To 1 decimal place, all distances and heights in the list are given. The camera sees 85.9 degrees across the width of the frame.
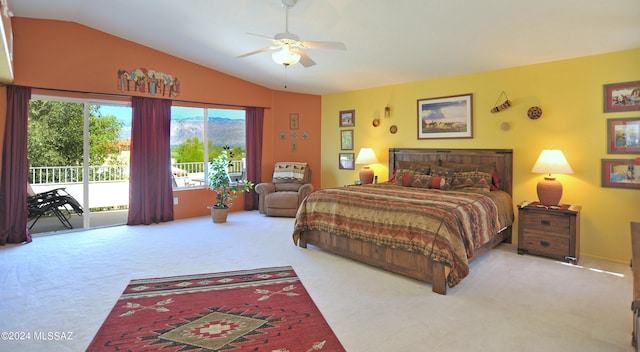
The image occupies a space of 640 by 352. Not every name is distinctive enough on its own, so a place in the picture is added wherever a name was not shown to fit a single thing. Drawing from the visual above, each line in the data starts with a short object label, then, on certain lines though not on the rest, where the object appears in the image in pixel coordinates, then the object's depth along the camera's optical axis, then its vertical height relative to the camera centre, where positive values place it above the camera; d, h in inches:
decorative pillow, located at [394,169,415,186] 201.6 +0.1
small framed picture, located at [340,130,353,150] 269.7 +28.0
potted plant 230.8 -7.2
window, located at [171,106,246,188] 250.2 +26.6
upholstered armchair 247.9 -10.9
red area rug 87.8 -42.1
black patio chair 195.3 -17.9
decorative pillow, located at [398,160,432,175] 202.8 +5.9
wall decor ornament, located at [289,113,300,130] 288.0 +45.3
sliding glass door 223.8 +14.3
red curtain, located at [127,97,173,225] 219.6 +7.5
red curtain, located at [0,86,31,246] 178.2 +2.2
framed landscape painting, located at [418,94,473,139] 203.6 +36.1
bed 122.1 -17.8
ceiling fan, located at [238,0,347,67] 127.4 +49.1
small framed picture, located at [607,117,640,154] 148.9 +17.7
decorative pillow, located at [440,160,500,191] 186.1 +3.5
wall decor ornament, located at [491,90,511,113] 184.6 +38.3
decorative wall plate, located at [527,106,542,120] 174.4 +32.2
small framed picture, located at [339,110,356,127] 266.7 +44.8
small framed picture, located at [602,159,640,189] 149.8 +1.2
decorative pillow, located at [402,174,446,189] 183.7 -3.2
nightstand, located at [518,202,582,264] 149.3 -24.9
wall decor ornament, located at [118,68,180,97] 214.4 +60.1
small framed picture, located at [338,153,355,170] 271.6 +11.2
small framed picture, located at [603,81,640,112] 148.7 +35.0
